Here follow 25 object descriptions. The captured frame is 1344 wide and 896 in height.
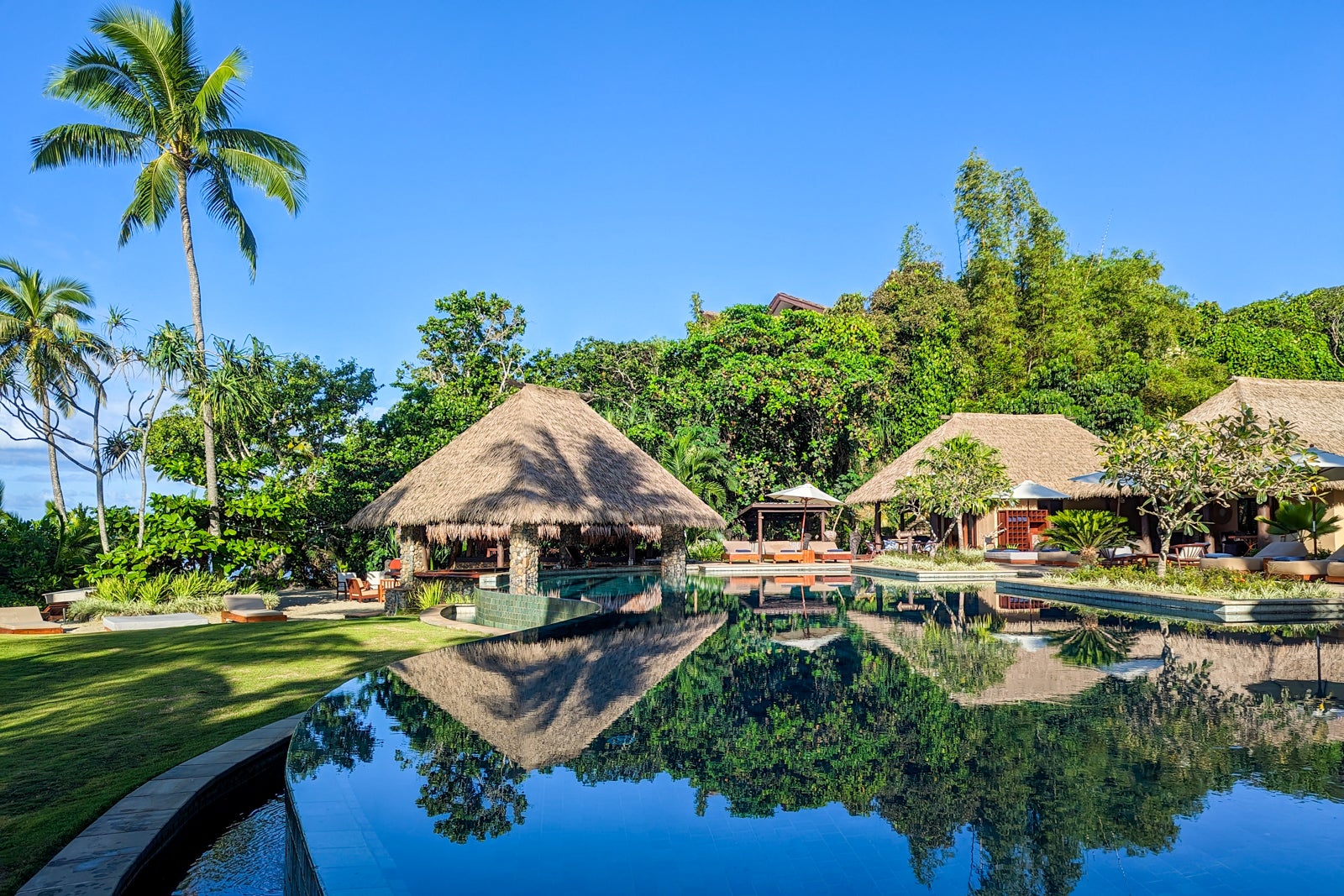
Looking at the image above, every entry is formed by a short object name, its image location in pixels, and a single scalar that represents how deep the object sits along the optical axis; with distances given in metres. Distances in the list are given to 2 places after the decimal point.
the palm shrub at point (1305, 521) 17.58
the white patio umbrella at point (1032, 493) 23.70
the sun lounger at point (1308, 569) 14.84
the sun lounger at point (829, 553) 25.69
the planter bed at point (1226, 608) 12.36
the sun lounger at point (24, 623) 12.62
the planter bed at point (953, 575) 19.90
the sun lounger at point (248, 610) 14.05
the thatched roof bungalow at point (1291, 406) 22.77
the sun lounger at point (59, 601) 14.37
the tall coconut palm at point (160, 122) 17.44
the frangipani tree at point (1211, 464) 14.62
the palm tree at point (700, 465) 26.59
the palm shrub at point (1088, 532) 18.84
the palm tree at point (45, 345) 21.14
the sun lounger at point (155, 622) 13.11
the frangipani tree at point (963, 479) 21.95
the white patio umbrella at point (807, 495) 24.97
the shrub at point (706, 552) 25.69
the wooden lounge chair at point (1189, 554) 18.08
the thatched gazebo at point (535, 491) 16.66
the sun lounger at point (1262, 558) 16.30
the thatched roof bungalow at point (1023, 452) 27.03
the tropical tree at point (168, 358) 16.59
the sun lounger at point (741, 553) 24.73
